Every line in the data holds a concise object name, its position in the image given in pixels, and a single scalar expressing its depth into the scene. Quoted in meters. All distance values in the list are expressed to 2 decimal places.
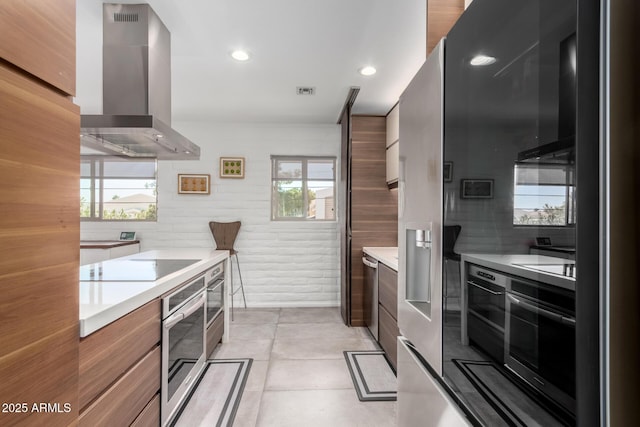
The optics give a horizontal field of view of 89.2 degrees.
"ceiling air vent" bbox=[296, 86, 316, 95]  3.08
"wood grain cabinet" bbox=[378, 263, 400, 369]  2.45
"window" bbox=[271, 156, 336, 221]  4.41
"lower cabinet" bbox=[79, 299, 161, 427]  1.04
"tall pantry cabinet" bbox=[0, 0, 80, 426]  0.66
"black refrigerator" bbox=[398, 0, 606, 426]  0.42
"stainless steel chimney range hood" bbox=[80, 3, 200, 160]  1.82
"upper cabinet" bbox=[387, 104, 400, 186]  3.26
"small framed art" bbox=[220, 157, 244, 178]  4.25
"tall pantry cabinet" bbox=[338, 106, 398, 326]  3.61
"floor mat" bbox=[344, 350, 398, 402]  2.20
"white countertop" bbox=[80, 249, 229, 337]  1.03
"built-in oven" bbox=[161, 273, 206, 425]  1.65
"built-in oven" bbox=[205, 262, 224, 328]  2.50
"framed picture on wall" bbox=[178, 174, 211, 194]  4.21
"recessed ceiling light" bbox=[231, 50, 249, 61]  2.36
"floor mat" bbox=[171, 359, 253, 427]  1.91
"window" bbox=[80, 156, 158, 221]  4.24
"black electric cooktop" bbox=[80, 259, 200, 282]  1.65
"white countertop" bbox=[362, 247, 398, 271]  2.49
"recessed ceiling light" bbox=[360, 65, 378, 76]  2.63
